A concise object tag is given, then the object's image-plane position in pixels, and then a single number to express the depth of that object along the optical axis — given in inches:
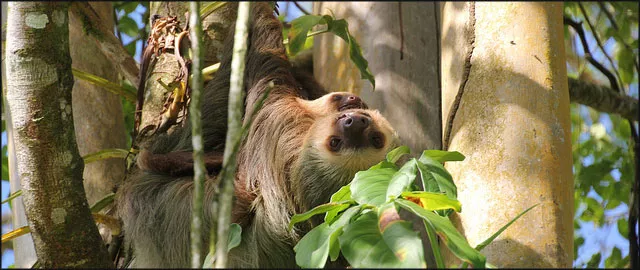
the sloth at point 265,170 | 374.0
